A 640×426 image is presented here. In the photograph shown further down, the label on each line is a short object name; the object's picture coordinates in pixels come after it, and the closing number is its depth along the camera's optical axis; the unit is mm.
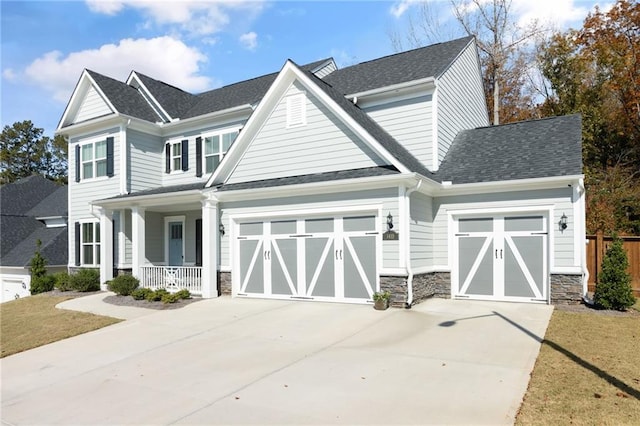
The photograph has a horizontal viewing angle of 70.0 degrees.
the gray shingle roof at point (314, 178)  11695
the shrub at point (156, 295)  13359
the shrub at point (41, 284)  17984
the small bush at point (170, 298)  13023
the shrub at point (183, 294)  13448
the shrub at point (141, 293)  13727
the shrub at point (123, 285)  14585
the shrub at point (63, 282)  16953
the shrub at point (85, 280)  16469
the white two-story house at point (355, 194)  11477
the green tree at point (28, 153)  46969
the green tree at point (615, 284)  10344
